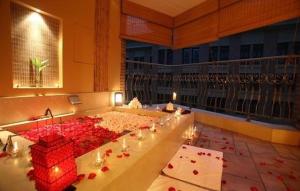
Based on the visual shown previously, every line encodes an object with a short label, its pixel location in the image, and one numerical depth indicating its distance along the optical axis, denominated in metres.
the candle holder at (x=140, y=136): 1.96
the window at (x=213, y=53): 12.38
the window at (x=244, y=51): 11.30
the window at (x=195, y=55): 12.88
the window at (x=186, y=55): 13.34
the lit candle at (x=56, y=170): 0.99
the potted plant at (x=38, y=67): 2.85
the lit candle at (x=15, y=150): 1.52
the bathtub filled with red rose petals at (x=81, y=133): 2.09
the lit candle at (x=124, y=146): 1.66
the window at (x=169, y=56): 14.05
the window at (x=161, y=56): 14.32
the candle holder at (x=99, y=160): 1.34
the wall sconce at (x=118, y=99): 4.41
